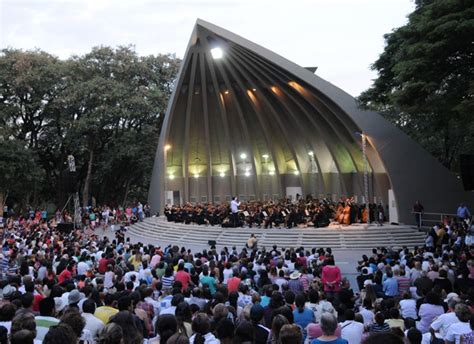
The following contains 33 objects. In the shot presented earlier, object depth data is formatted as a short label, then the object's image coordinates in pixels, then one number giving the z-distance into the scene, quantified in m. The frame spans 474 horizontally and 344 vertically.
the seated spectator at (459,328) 5.38
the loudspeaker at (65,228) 23.28
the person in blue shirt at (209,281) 8.91
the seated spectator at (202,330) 4.79
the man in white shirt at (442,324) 5.77
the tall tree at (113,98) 32.28
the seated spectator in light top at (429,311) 6.72
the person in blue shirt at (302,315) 6.52
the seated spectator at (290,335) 3.87
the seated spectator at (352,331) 5.76
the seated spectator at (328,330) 4.48
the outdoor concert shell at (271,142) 23.08
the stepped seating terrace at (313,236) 19.97
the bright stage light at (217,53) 25.56
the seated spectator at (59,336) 3.61
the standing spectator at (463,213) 18.98
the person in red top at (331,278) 9.30
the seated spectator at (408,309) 7.43
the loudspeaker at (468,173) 15.80
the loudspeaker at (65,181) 36.28
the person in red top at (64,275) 9.76
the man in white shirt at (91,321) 5.70
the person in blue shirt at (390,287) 8.95
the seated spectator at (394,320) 6.21
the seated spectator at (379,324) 5.80
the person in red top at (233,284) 8.54
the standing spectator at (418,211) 21.06
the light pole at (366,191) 22.15
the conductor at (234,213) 23.50
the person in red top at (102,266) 11.08
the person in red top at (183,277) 9.12
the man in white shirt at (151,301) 7.41
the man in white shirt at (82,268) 11.00
